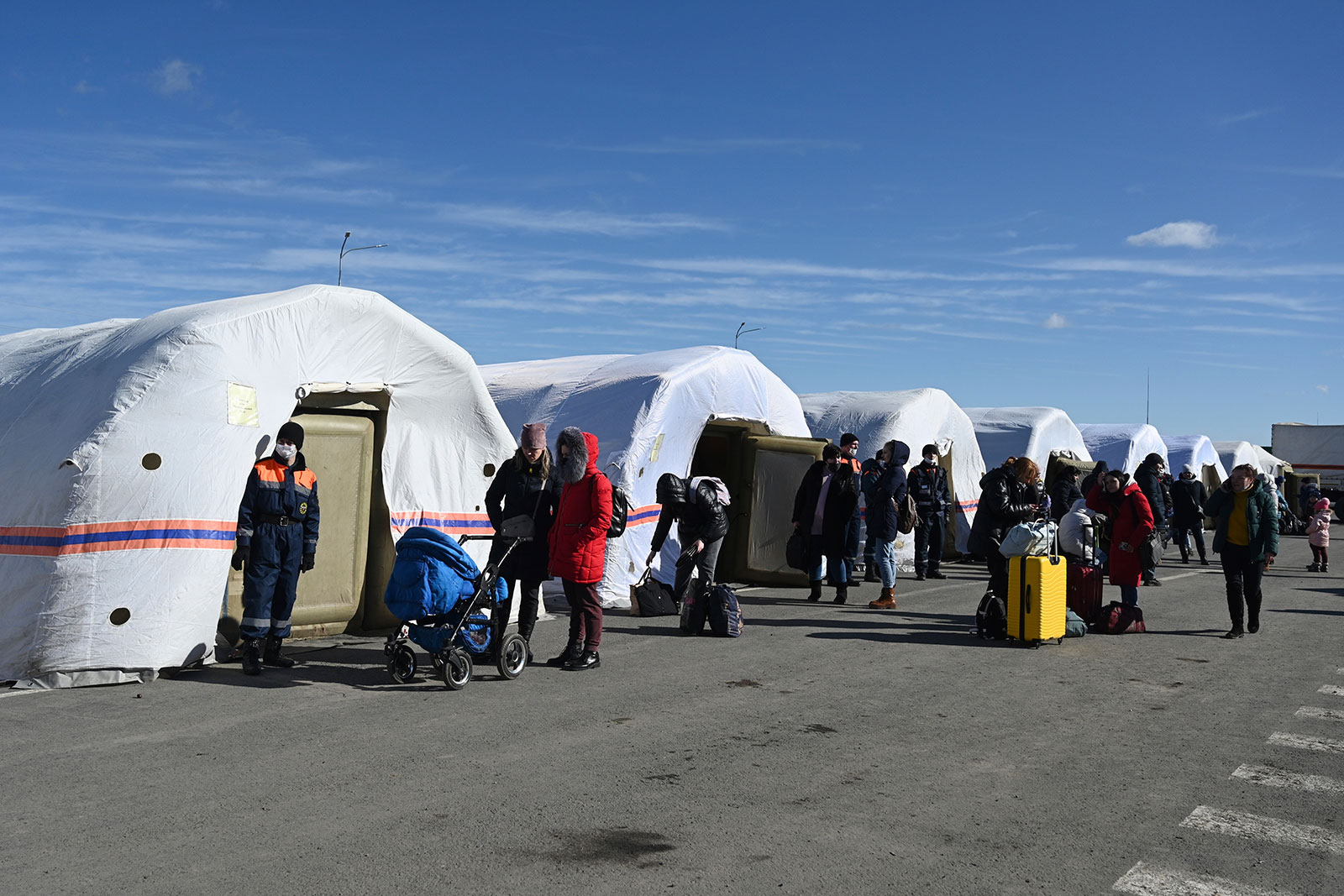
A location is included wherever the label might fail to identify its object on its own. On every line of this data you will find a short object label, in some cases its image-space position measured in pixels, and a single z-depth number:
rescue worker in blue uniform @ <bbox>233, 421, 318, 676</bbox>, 8.18
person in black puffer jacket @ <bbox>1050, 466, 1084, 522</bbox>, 14.21
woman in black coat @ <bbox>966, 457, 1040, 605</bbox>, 11.02
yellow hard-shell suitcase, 10.03
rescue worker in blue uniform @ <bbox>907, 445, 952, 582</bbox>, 16.81
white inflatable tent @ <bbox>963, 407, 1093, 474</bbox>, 24.08
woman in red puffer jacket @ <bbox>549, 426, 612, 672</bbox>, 8.48
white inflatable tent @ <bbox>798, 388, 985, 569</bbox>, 19.33
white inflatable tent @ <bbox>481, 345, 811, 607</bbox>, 13.45
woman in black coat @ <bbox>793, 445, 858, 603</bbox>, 13.00
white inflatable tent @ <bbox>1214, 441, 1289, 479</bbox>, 39.75
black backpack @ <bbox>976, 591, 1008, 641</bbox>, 10.47
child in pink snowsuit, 20.30
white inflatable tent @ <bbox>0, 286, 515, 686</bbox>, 7.86
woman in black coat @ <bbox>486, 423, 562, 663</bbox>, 8.88
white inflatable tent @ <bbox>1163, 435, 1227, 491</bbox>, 34.34
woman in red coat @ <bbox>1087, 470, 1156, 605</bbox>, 11.52
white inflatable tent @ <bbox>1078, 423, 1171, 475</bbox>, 29.30
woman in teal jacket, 11.02
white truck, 44.38
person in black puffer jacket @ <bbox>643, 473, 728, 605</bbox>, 11.03
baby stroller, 7.89
